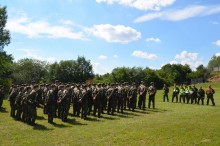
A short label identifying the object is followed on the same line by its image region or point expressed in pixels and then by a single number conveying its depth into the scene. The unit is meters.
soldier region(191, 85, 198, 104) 27.19
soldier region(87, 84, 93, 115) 16.97
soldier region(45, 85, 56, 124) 14.76
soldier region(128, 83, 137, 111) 20.84
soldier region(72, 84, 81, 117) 17.13
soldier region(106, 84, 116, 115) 18.46
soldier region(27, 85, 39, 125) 14.02
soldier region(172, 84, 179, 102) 28.52
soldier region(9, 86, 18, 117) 16.48
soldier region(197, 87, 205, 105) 26.60
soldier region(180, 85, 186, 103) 27.74
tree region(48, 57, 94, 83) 77.41
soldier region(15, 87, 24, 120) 15.11
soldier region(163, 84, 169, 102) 28.99
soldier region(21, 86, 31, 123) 14.29
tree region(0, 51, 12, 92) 37.68
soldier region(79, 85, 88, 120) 16.10
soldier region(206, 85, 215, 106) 25.71
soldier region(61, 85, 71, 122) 15.46
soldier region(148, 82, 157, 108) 22.37
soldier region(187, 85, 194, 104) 27.17
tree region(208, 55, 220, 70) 133.56
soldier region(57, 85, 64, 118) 15.74
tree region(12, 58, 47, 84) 79.35
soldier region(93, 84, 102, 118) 17.30
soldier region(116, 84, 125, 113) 19.55
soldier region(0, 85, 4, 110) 19.99
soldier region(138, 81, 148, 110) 21.38
